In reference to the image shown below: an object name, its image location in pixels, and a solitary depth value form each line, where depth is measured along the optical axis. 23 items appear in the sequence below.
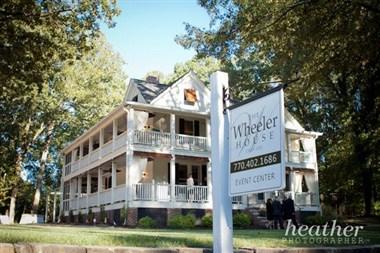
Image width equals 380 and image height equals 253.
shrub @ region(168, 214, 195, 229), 19.94
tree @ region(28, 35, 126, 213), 34.00
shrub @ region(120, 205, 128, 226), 20.86
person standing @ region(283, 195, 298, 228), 18.52
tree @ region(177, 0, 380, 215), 11.50
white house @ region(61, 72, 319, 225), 22.09
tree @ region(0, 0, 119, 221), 14.52
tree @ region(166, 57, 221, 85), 45.38
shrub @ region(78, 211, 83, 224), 27.87
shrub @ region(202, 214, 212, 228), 20.81
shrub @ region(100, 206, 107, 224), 23.75
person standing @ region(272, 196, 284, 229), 18.52
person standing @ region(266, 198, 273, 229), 19.23
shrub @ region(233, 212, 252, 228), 21.72
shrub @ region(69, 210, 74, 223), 30.34
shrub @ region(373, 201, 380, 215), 27.52
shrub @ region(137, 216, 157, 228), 19.53
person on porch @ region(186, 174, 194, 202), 22.74
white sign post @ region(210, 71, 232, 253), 4.14
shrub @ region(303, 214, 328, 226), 24.38
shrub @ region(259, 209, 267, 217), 23.94
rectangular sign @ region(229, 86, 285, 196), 3.56
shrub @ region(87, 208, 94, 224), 26.03
